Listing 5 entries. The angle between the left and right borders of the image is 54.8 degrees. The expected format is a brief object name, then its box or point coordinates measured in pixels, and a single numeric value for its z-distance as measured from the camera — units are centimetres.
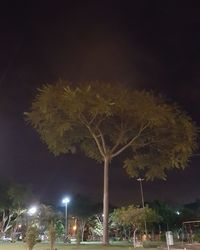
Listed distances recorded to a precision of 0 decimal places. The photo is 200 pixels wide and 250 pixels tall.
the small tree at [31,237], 1186
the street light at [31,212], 3450
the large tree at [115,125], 1756
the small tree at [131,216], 2357
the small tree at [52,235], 1340
